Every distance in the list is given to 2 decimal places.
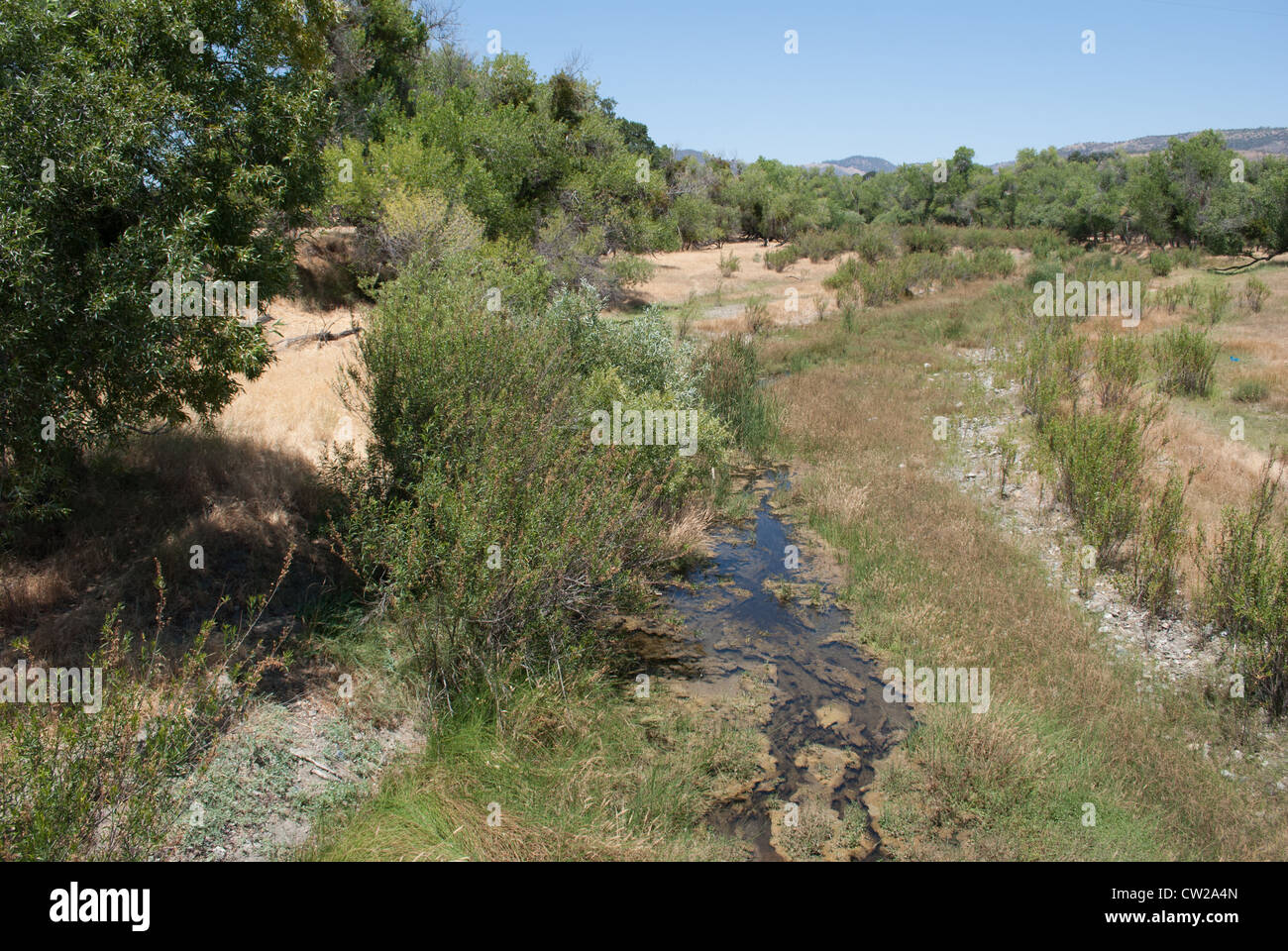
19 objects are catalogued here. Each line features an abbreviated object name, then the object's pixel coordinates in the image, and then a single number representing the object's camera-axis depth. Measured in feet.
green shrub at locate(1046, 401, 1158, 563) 29.22
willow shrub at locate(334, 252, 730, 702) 19.44
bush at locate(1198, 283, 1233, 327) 63.21
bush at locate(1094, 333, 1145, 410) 42.55
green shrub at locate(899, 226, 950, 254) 111.96
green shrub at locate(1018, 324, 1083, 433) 43.29
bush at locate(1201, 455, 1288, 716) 20.65
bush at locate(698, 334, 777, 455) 45.83
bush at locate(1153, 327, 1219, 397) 46.34
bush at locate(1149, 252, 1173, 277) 91.45
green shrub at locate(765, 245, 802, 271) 116.16
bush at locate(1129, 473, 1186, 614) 25.75
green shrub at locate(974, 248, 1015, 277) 97.15
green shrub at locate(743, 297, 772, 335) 69.87
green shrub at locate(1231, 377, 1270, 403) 44.47
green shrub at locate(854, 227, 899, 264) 107.65
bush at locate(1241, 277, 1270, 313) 67.05
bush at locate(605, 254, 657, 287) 78.69
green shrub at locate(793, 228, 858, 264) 122.72
